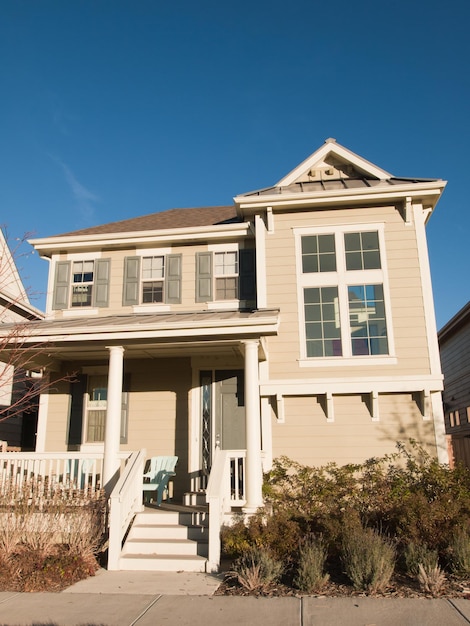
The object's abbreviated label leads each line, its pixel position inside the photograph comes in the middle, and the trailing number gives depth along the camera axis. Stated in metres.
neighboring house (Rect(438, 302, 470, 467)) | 15.06
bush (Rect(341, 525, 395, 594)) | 5.32
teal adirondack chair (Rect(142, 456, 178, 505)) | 9.35
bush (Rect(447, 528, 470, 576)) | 5.62
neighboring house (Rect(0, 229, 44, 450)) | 12.48
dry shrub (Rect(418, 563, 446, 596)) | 5.20
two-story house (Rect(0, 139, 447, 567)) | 8.67
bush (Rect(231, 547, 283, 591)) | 5.53
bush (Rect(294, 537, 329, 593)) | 5.41
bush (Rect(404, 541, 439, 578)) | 5.55
